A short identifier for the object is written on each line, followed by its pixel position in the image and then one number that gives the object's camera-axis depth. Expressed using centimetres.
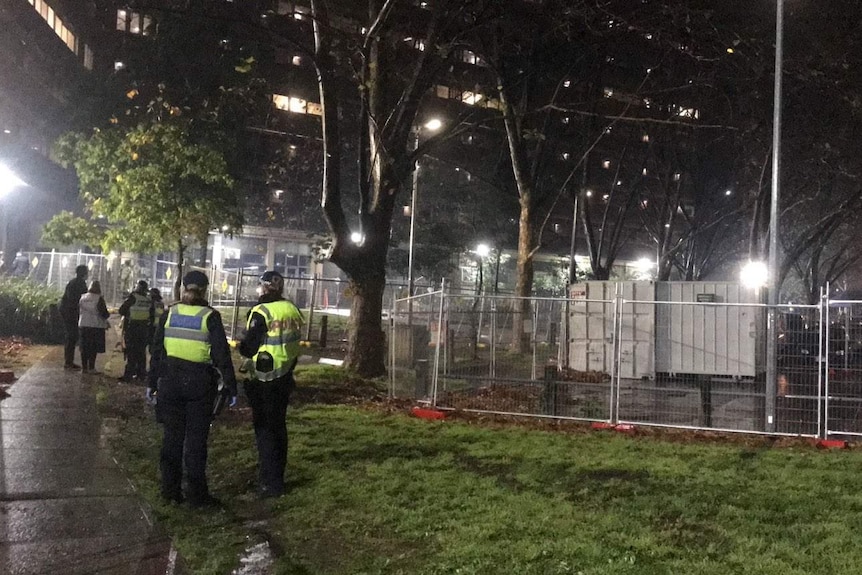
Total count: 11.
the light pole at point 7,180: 1334
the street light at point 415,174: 1969
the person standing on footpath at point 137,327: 1236
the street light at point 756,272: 2350
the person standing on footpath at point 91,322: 1279
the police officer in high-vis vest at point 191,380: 599
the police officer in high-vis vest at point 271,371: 634
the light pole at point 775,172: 1111
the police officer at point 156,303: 1290
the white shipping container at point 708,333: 1241
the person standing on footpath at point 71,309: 1329
